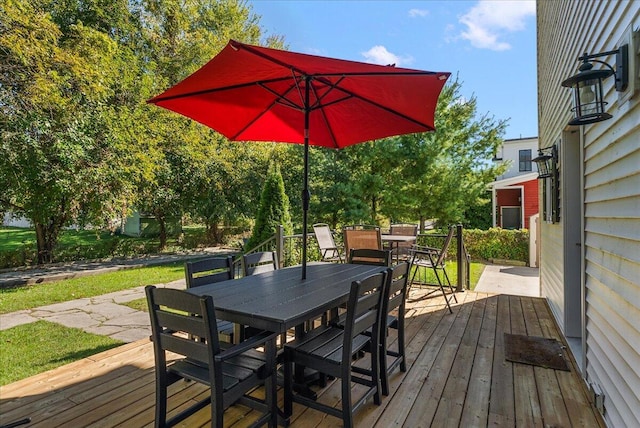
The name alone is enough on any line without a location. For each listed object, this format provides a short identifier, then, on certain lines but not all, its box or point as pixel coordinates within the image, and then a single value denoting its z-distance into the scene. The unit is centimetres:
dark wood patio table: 178
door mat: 299
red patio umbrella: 219
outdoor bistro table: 563
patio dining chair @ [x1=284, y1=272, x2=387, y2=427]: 194
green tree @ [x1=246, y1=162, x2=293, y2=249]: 759
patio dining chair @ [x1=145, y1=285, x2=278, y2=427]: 163
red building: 1373
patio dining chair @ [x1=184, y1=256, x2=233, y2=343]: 250
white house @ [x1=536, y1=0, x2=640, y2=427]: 171
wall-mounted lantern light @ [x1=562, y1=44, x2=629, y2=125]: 176
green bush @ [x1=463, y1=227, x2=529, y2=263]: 1048
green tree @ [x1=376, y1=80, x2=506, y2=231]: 1124
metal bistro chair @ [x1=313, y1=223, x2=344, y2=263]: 598
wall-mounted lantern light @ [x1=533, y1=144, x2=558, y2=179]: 409
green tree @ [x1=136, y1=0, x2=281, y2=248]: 988
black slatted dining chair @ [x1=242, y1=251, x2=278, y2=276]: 304
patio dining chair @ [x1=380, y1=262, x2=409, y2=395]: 244
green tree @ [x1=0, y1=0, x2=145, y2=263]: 539
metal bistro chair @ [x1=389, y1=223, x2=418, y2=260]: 618
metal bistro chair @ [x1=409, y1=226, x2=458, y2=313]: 480
